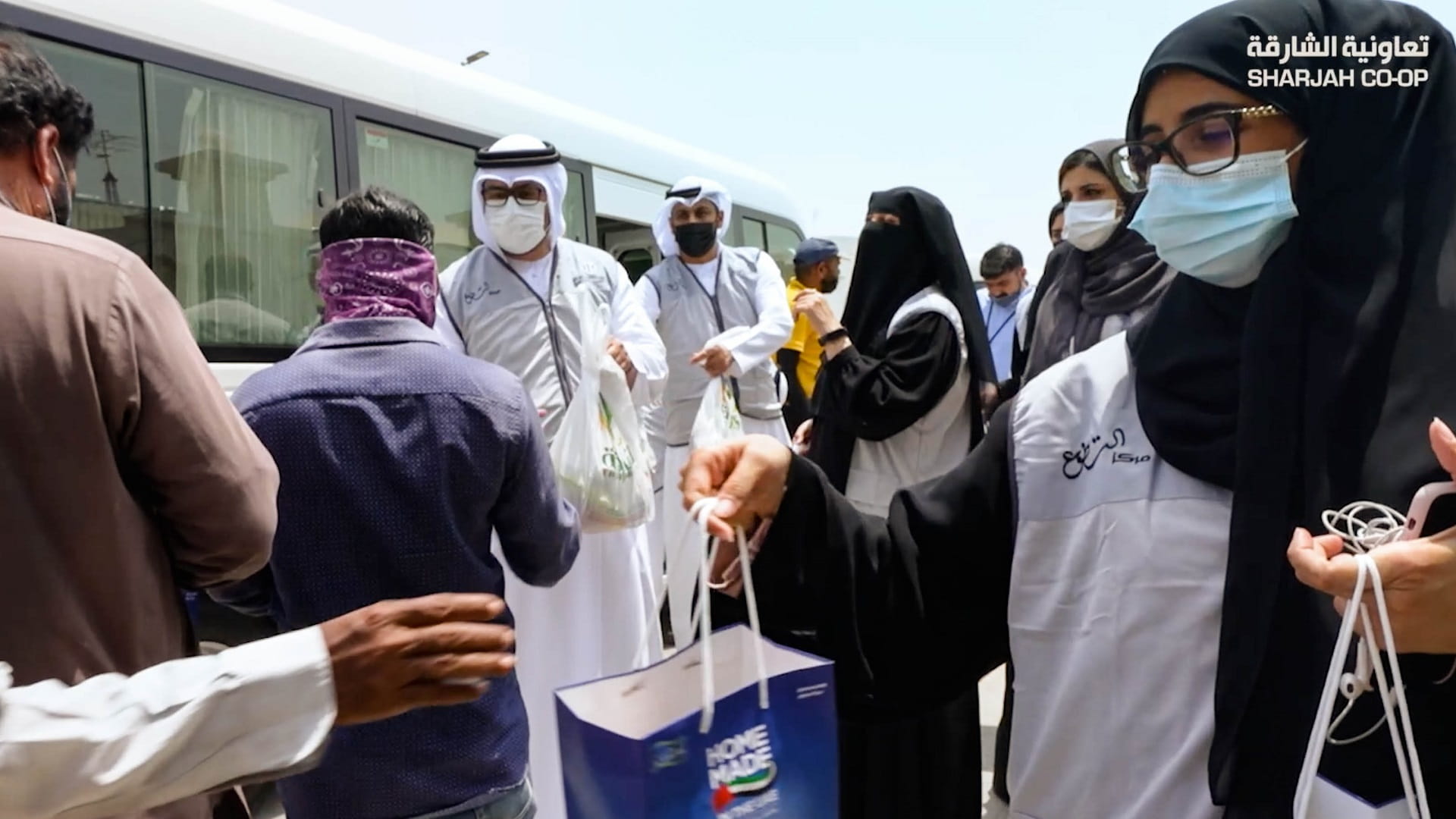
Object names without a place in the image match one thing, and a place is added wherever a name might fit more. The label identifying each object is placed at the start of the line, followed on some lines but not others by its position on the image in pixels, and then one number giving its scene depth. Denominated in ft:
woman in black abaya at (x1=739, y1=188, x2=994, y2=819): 9.07
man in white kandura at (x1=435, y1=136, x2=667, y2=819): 10.07
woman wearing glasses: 3.83
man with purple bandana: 6.18
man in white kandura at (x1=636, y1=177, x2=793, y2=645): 15.42
